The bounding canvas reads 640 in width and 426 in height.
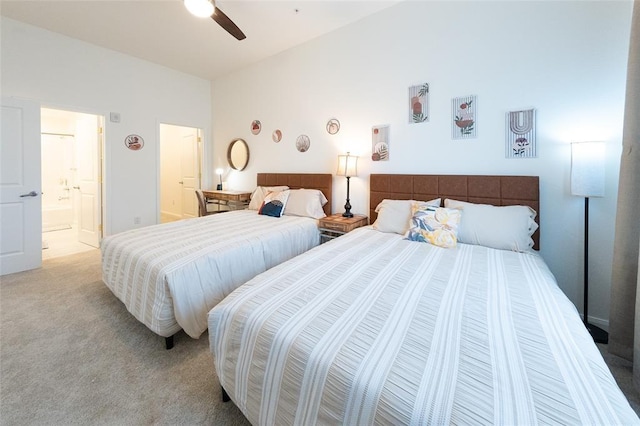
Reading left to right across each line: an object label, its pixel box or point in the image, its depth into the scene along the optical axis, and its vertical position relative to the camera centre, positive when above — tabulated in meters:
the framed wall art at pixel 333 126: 3.47 +0.94
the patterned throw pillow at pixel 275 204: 3.41 -0.10
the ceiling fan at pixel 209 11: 2.10 +1.51
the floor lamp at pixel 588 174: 1.91 +0.21
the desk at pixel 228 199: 4.30 -0.05
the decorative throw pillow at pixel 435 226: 2.16 -0.22
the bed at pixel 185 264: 1.77 -0.53
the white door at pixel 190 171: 5.34 +0.50
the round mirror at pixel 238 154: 4.60 +0.74
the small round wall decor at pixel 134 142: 4.21 +0.83
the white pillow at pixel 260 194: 3.87 +0.03
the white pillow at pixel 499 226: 2.07 -0.21
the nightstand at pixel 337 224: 2.94 -0.30
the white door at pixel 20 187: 3.08 +0.05
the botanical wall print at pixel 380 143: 3.08 +0.65
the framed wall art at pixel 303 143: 3.78 +0.78
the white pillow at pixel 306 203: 3.40 -0.08
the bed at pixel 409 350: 0.74 -0.53
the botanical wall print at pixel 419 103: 2.79 +1.02
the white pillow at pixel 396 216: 2.54 -0.17
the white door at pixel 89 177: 4.10 +0.26
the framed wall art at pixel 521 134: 2.30 +0.59
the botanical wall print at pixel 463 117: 2.55 +0.81
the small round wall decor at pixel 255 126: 4.38 +1.16
